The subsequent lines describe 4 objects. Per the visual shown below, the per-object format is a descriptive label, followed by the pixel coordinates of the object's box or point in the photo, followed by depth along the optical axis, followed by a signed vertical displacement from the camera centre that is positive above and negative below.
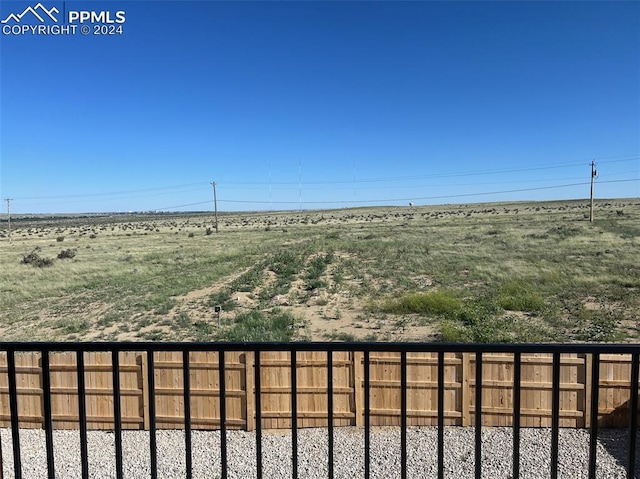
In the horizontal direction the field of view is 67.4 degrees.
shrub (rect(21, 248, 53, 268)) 27.17 -2.61
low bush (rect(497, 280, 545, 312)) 14.20 -2.63
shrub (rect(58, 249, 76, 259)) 30.59 -2.50
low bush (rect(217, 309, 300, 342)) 11.77 -2.96
